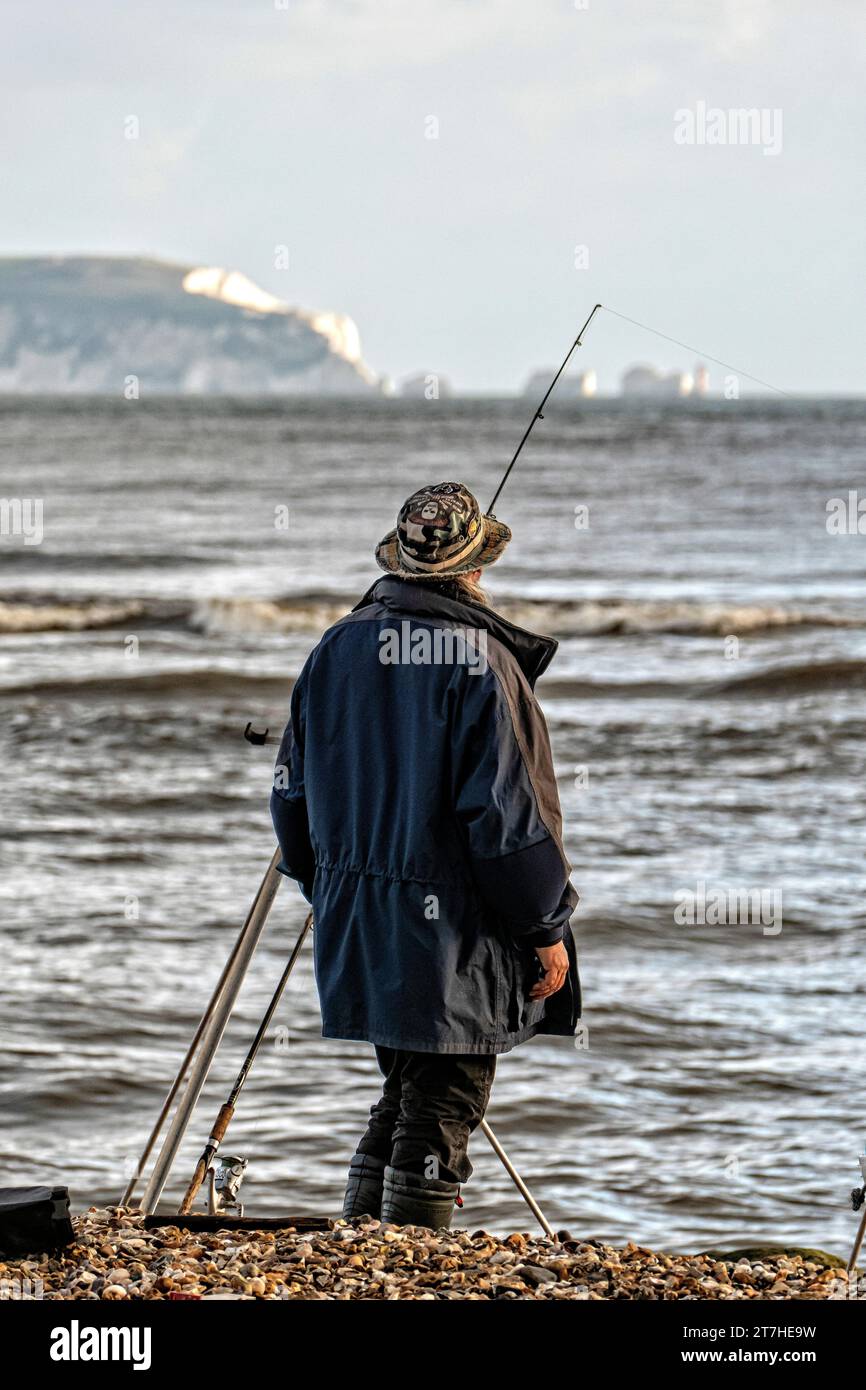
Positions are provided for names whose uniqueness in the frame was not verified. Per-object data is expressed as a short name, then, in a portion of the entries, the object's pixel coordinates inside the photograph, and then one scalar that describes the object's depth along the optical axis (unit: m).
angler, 6.55
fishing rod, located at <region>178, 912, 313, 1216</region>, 7.55
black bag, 6.96
